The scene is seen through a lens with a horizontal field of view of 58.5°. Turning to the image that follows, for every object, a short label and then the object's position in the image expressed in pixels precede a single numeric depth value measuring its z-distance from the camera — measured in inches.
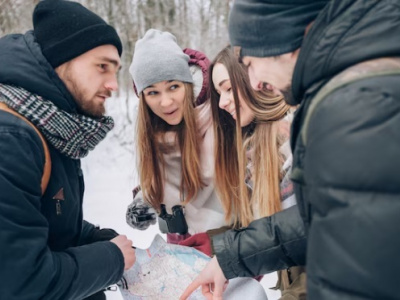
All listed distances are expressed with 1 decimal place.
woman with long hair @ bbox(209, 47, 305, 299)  88.9
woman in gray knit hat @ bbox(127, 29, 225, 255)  105.3
